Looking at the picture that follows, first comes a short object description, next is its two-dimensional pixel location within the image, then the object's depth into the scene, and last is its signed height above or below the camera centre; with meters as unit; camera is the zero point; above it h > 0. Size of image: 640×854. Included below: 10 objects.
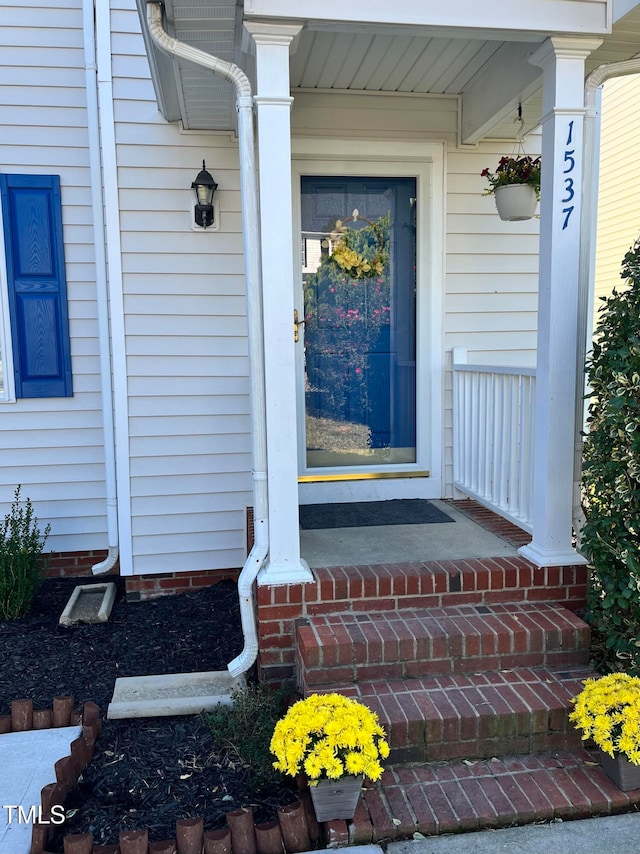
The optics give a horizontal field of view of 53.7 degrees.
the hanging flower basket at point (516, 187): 3.57 +0.90
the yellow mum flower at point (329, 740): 1.83 -1.17
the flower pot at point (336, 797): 1.87 -1.34
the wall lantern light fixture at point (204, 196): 3.62 +0.87
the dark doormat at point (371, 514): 3.53 -0.97
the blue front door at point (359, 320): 3.94 +0.17
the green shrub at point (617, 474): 2.36 -0.50
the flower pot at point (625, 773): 2.04 -1.38
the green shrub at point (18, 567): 3.50 -1.22
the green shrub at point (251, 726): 2.18 -1.39
